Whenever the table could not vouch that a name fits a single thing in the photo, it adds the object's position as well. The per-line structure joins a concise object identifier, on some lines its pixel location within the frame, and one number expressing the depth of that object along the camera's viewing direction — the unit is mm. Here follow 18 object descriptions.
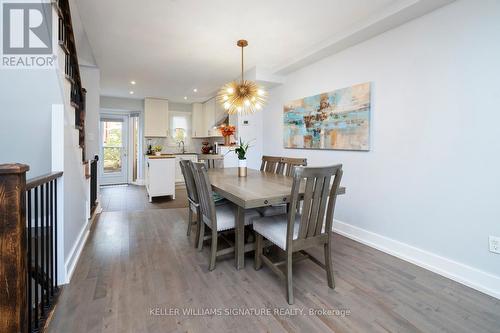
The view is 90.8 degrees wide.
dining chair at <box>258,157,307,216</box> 2625
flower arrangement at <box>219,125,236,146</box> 4062
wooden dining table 1772
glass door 7000
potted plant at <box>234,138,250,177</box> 2860
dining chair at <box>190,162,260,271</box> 2170
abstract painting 2906
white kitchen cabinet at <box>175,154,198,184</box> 7030
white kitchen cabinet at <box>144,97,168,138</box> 6797
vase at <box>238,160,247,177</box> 2898
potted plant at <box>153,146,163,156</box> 5975
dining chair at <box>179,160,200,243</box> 2626
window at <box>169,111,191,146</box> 7445
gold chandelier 3158
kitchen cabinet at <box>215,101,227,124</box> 6189
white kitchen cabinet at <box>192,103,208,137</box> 7496
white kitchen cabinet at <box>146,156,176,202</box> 4969
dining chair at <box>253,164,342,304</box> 1696
